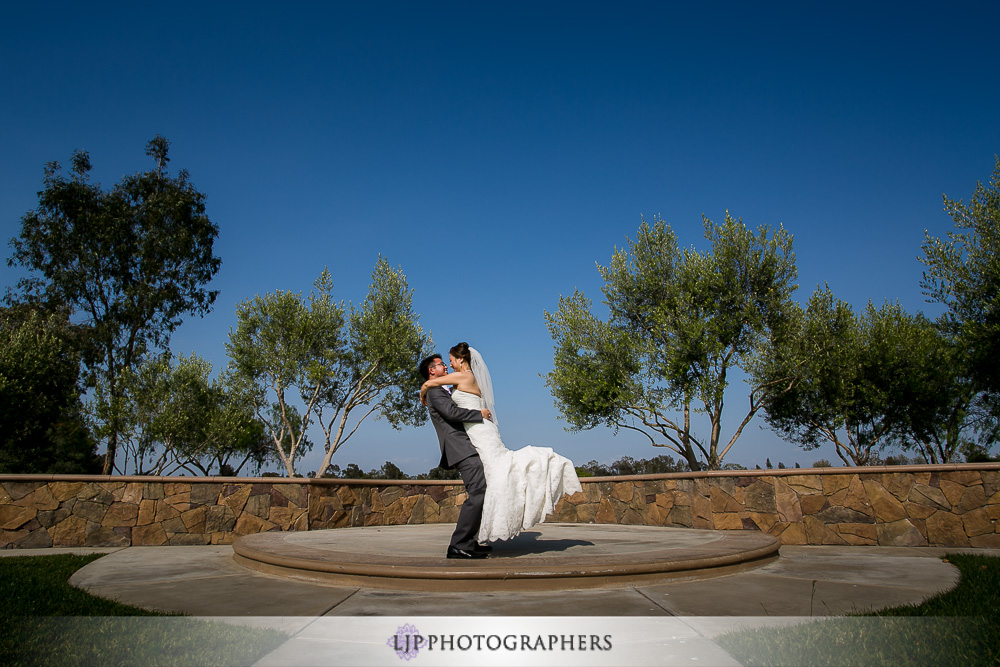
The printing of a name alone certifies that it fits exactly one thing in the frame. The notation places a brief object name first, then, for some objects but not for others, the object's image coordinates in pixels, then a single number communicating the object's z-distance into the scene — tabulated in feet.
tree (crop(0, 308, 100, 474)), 73.15
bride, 16.20
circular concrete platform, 13.75
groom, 16.40
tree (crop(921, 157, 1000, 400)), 54.29
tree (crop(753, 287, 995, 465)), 65.82
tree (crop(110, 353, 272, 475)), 86.33
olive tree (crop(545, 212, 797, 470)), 64.69
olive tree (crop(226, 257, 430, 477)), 79.15
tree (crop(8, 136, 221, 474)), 88.07
